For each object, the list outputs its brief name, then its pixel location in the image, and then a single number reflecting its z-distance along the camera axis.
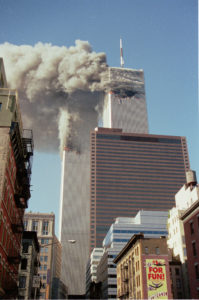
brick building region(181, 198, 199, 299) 47.72
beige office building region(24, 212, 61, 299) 130.38
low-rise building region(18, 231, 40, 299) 74.27
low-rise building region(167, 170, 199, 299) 78.42
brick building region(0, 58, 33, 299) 34.97
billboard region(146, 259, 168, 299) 66.19
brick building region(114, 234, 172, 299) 66.69
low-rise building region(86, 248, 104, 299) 180.39
